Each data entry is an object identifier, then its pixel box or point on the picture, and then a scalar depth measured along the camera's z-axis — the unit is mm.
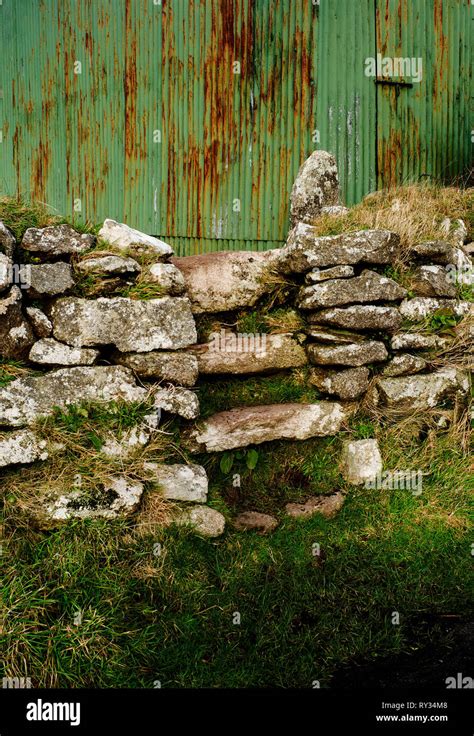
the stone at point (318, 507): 5254
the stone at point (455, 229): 6659
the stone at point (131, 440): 4809
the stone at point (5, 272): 4758
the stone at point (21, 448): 4578
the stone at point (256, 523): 5099
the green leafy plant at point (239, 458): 5391
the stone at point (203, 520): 4841
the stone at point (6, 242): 4902
